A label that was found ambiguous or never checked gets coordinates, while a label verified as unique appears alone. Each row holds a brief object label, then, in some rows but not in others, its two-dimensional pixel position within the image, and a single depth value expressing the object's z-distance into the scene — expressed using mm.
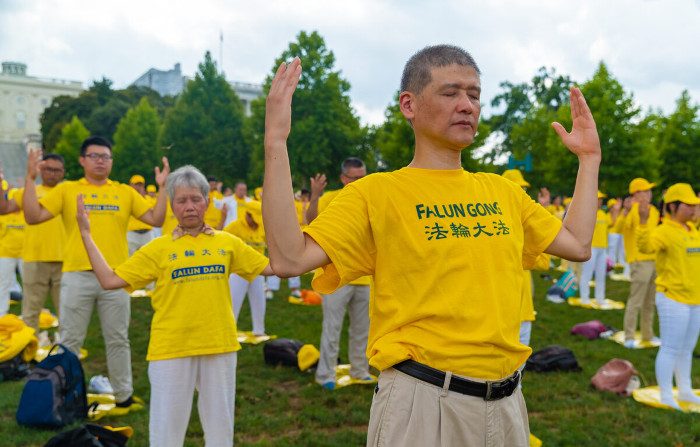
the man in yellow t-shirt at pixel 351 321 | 7355
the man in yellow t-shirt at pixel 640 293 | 9719
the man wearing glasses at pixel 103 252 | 6188
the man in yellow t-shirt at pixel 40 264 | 8250
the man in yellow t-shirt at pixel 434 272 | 2168
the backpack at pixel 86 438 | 4414
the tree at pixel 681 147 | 29000
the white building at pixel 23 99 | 108000
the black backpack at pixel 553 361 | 8070
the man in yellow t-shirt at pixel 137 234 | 12305
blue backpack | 5668
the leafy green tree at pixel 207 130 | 42844
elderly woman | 4336
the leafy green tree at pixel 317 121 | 38531
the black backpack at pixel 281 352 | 8164
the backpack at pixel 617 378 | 7324
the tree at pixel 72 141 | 53125
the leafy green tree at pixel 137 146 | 49281
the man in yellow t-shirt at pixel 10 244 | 9586
